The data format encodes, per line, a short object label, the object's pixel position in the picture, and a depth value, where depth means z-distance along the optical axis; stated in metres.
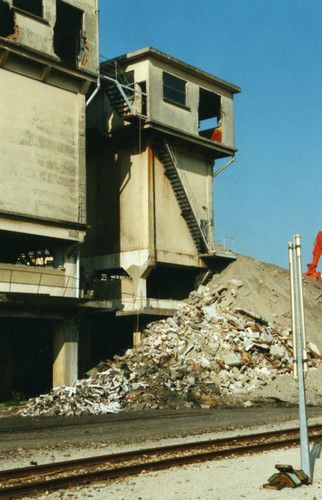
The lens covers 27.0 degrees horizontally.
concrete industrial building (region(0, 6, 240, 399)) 31.33
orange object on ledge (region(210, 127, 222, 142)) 43.50
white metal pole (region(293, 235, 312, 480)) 11.65
